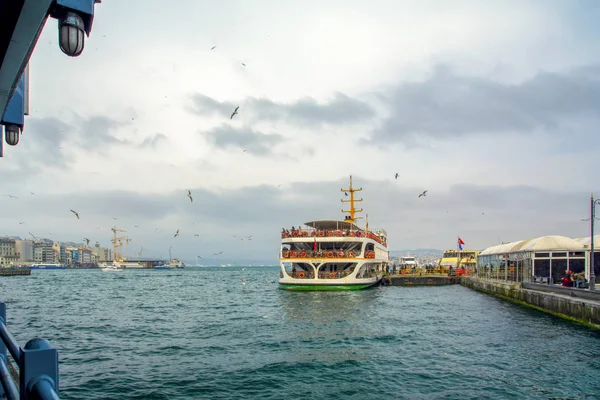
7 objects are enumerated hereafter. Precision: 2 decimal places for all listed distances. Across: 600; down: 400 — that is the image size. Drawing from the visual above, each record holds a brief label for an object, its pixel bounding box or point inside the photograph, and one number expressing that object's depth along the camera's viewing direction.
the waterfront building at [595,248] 28.67
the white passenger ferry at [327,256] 39.12
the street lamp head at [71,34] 3.62
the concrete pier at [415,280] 53.59
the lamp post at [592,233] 22.70
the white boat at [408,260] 97.94
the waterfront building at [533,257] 29.27
